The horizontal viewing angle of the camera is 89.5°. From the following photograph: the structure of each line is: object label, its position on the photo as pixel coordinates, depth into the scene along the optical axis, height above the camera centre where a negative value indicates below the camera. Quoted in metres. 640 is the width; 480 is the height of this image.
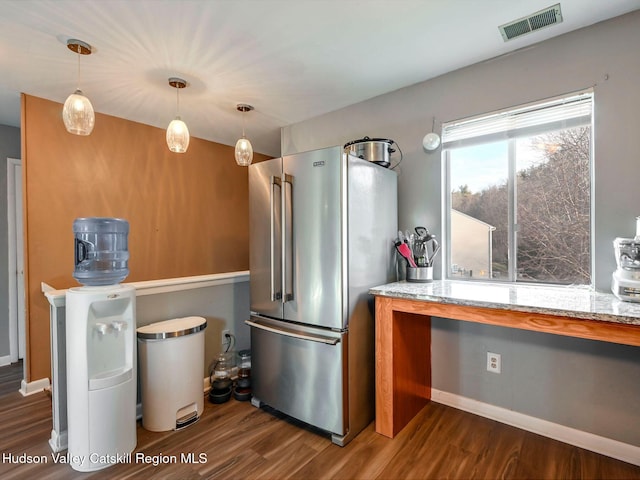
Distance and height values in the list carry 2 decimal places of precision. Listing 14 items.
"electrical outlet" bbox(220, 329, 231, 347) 2.81 -0.87
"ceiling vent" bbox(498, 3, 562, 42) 1.79 +1.24
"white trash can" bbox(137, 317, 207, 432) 2.11 -0.90
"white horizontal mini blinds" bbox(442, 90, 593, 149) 2.01 +0.78
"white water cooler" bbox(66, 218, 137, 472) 1.77 -0.71
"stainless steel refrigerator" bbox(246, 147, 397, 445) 1.99 -0.28
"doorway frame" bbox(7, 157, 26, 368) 3.28 -0.25
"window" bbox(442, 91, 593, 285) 2.05 +0.30
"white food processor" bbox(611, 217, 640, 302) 1.56 -0.17
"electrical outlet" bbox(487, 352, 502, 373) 2.20 -0.87
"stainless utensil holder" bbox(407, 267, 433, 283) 2.35 -0.27
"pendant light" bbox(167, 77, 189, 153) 2.31 +0.74
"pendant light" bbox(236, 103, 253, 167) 2.73 +0.73
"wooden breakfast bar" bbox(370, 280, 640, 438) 1.44 -0.42
